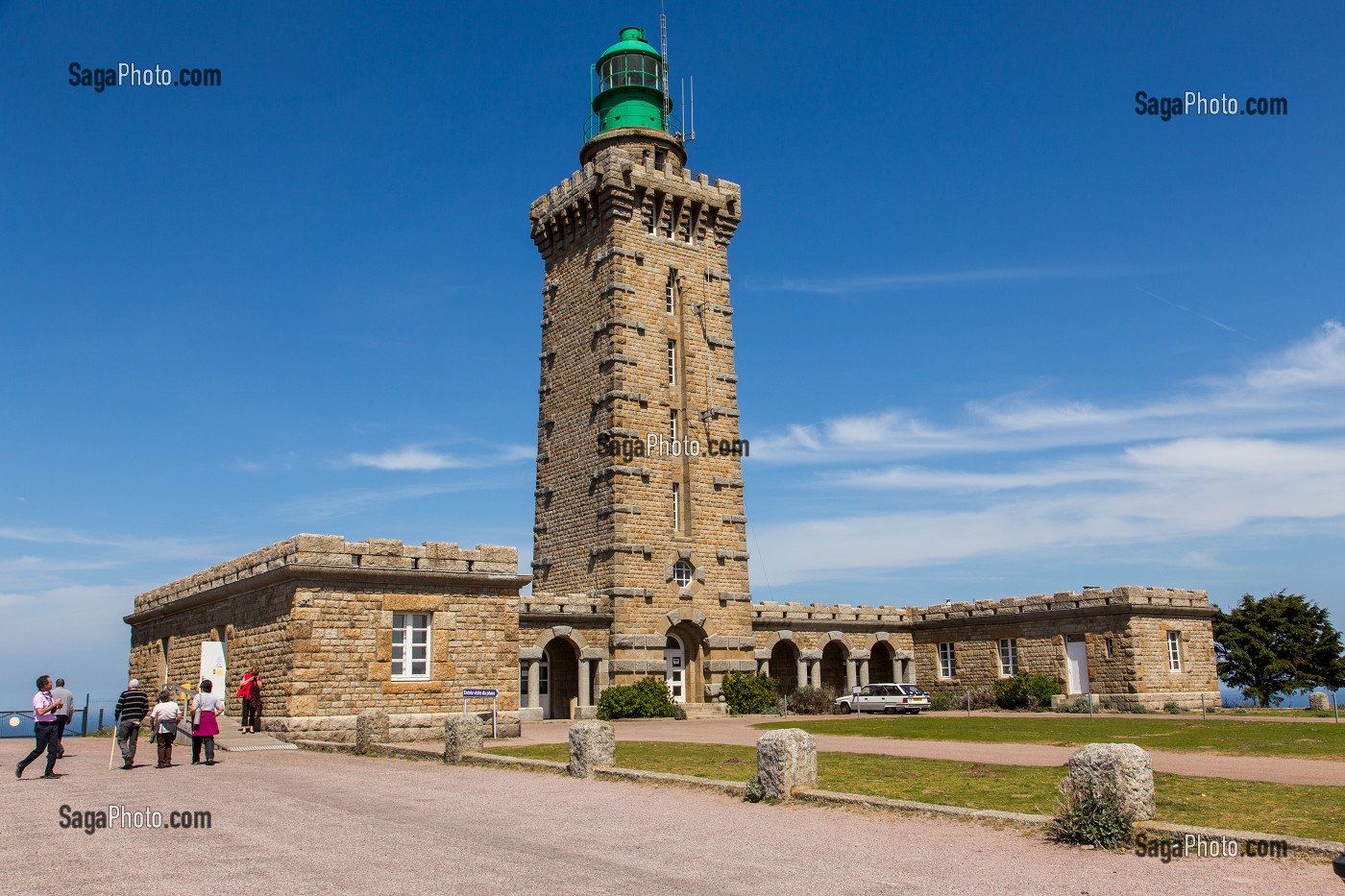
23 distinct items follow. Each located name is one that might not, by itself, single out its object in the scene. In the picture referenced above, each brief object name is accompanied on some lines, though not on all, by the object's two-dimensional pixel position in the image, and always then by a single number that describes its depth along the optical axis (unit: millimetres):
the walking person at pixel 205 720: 18062
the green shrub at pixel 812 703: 35406
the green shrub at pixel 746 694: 33906
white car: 34719
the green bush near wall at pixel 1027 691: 35281
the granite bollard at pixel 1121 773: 10023
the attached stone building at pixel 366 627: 22516
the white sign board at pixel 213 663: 24047
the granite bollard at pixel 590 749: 15570
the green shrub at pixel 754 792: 12875
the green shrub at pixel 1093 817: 9734
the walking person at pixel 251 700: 23031
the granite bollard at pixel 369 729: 20125
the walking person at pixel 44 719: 16109
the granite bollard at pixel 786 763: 12734
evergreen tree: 43281
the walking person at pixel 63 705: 16859
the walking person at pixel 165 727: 17672
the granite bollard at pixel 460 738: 18016
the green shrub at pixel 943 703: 37406
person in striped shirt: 17750
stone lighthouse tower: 33250
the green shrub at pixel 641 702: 30938
